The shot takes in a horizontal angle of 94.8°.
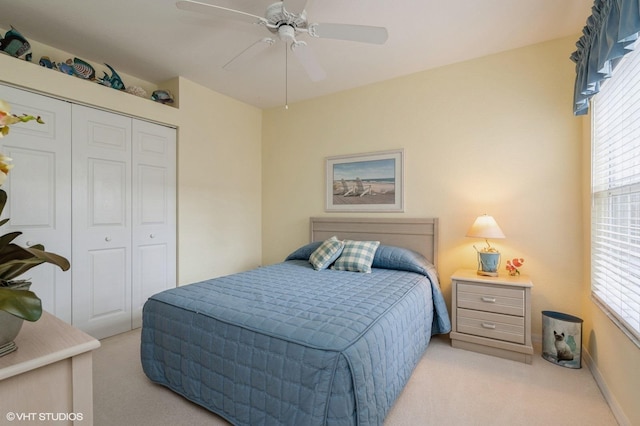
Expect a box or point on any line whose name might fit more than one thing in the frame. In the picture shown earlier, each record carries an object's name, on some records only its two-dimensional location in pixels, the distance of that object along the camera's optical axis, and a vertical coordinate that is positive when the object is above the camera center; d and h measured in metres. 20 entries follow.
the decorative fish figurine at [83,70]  2.60 +1.27
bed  1.30 -0.69
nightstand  2.29 -0.85
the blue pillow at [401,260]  2.69 -0.47
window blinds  1.57 +0.09
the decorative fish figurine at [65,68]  2.50 +1.23
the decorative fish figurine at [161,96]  3.15 +1.25
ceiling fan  1.69 +1.16
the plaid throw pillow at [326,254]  2.89 -0.43
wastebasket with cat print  2.22 -1.00
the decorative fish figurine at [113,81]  2.77 +1.25
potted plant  0.69 -0.17
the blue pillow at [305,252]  3.33 -0.46
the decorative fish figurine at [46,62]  2.42 +1.24
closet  2.32 +0.06
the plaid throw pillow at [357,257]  2.76 -0.44
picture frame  3.26 +0.34
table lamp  2.48 -0.20
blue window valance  1.28 +0.86
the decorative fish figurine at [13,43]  2.21 +1.28
